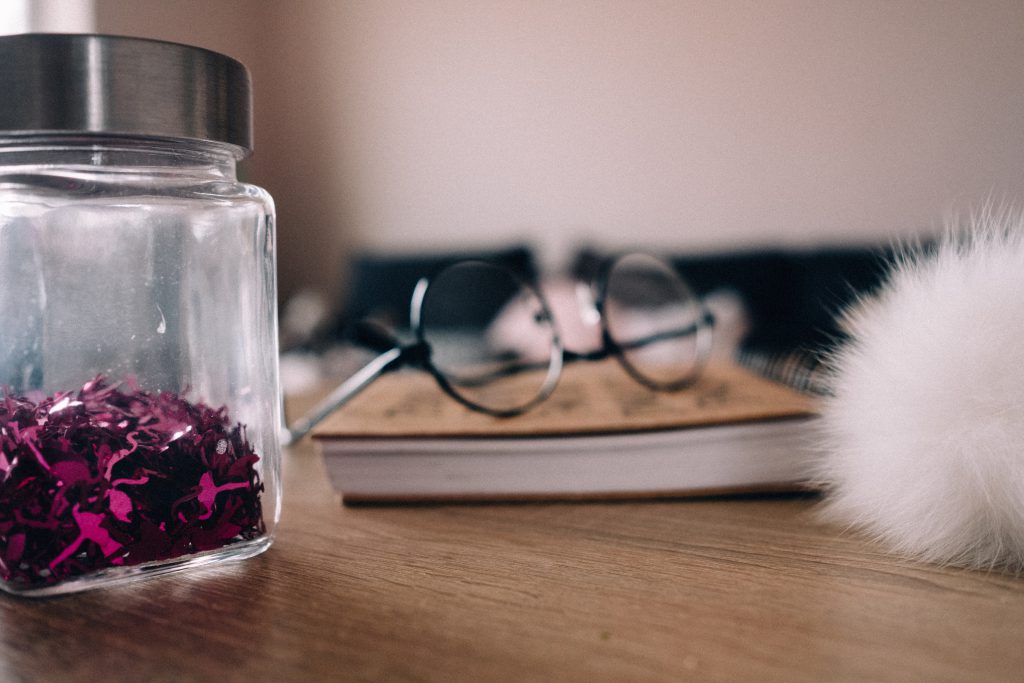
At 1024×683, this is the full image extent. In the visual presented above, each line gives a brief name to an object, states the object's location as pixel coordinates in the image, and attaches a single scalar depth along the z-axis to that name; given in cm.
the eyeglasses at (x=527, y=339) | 51
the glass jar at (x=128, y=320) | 28
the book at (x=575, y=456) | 43
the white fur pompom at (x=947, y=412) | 30
